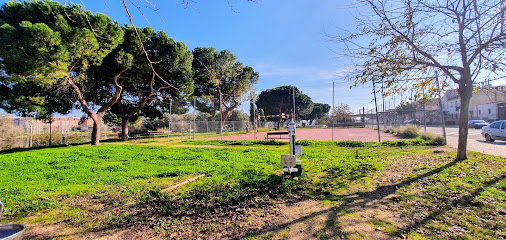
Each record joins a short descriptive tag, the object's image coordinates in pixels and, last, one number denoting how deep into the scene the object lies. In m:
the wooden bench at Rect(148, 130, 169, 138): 24.68
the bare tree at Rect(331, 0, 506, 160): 5.66
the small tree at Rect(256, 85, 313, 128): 52.06
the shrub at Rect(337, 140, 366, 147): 11.70
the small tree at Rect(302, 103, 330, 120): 62.14
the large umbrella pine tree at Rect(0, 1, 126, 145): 11.82
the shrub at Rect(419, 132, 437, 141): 12.43
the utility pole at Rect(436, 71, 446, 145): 10.34
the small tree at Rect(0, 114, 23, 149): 19.62
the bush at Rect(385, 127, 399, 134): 19.78
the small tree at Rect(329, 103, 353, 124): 48.71
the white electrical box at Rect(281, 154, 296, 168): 4.75
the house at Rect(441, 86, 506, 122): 32.97
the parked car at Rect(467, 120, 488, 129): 25.23
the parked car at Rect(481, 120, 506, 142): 11.85
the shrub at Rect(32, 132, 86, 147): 20.17
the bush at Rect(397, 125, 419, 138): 15.07
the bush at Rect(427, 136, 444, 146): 10.87
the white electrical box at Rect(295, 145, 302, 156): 4.91
